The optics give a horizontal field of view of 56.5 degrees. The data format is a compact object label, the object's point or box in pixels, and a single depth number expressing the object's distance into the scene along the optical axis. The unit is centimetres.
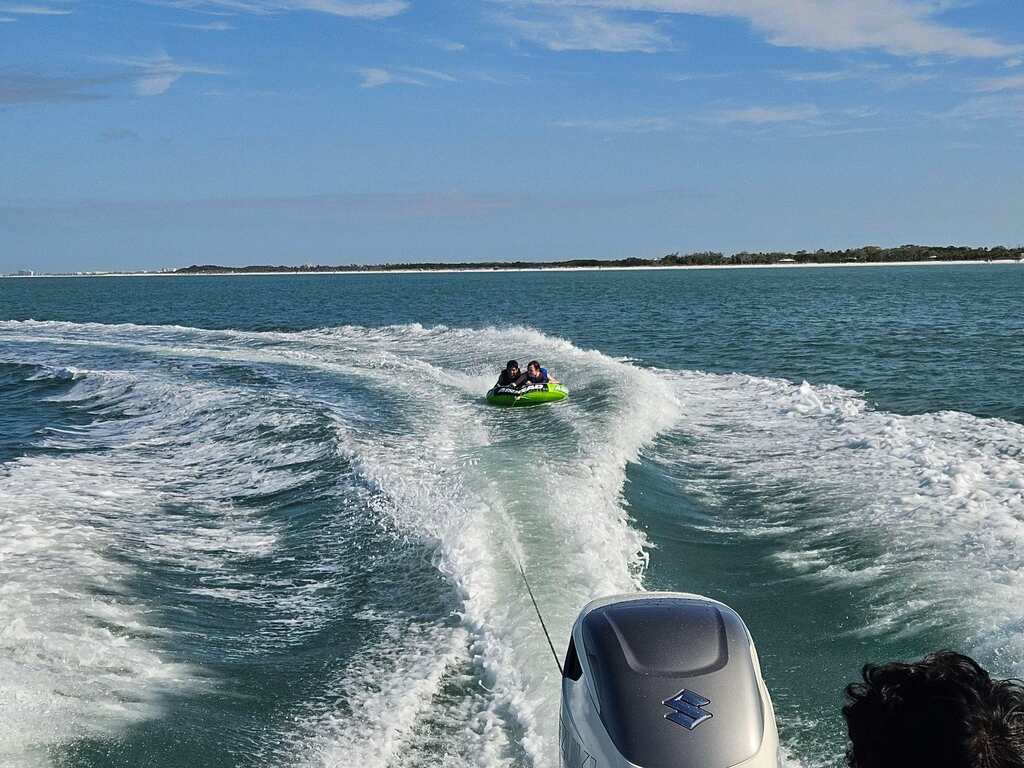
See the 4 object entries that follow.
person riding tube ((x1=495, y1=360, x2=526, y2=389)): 2000
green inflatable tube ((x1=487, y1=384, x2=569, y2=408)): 1973
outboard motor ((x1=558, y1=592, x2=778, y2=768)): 417
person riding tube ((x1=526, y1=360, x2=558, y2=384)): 1995
